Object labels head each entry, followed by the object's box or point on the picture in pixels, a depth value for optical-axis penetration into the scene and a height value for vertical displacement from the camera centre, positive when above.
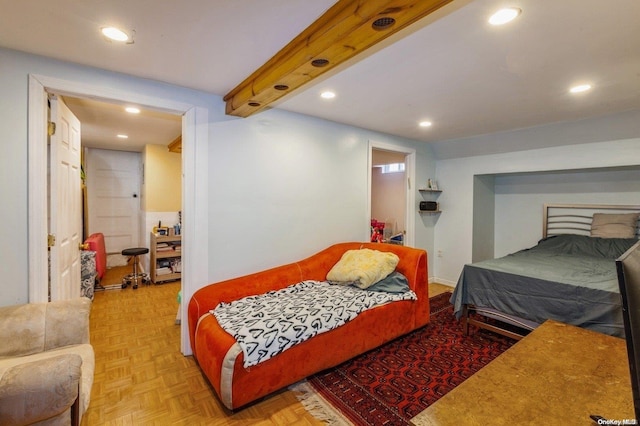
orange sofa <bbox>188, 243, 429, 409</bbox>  1.85 -0.96
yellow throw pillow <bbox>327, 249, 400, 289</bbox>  2.87 -0.59
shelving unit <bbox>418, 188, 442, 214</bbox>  4.55 +0.27
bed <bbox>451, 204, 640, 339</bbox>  2.31 -0.59
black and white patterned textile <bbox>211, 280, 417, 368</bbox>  1.91 -0.79
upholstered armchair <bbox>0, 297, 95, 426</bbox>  1.22 -0.77
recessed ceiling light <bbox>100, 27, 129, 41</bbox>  1.62 +0.97
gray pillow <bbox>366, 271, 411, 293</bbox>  2.88 -0.74
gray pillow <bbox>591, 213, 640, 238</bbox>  3.49 -0.17
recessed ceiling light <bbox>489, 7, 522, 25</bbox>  1.43 +0.96
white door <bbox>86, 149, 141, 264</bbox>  5.46 +0.20
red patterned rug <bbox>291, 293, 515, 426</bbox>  1.90 -1.27
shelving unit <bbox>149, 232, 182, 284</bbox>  4.65 -0.78
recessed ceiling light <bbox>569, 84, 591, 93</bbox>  2.33 +0.99
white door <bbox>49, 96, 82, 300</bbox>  2.13 +0.04
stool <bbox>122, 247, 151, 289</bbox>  4.47 -1.09
